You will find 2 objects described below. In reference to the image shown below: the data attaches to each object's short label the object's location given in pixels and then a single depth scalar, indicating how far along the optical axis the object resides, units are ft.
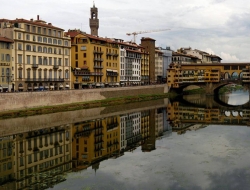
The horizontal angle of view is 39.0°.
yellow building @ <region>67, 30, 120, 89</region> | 248.52
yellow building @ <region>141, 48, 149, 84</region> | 346.95
